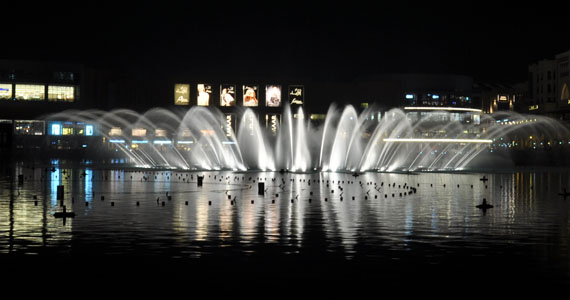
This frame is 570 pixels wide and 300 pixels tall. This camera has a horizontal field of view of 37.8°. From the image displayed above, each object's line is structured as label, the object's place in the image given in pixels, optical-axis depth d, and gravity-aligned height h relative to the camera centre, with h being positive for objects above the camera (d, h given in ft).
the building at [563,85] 597.93 +63.62
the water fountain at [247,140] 443.73 +22.15
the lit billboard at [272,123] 605.40 +35.26
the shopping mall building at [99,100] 573.74 +51.93
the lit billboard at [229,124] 601.34 +35.02
